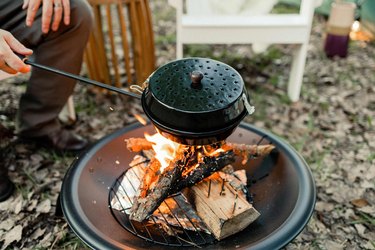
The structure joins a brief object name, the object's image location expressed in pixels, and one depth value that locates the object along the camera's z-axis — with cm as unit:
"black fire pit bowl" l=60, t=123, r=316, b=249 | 142
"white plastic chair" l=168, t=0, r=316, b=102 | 283
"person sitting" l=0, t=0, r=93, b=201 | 198
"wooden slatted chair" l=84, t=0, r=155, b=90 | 278
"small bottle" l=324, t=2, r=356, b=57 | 357
